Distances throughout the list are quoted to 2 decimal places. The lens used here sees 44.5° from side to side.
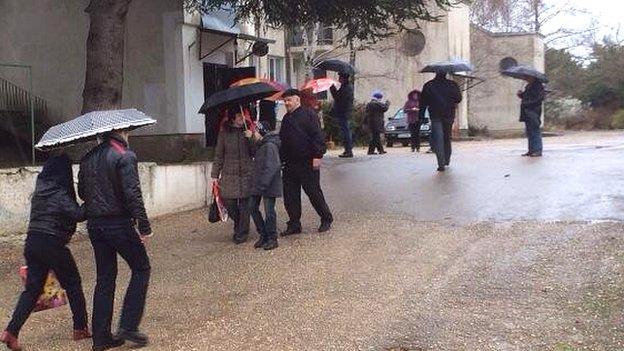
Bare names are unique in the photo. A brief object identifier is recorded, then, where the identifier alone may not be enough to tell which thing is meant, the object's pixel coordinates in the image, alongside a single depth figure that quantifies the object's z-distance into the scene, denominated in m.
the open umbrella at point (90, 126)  5.46
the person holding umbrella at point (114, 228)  5.45
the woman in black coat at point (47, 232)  5.66
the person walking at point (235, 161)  8.77
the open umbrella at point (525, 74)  14.98
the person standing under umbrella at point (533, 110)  15.05
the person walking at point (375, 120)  18.33
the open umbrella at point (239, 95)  8.31
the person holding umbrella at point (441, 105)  13.19
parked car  28.06
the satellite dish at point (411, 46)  34.84
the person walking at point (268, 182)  8.37
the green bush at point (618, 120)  43.33
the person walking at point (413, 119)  18.67
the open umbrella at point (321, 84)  13.22
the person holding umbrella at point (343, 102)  16.28
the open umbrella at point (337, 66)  16.83
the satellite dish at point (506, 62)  40.84
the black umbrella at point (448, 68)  14.22
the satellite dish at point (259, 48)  18.20
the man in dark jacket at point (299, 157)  8.63
